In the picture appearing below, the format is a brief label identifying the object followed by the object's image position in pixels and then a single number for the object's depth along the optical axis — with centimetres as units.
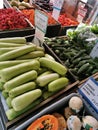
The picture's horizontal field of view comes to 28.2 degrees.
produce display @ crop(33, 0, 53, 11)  317
